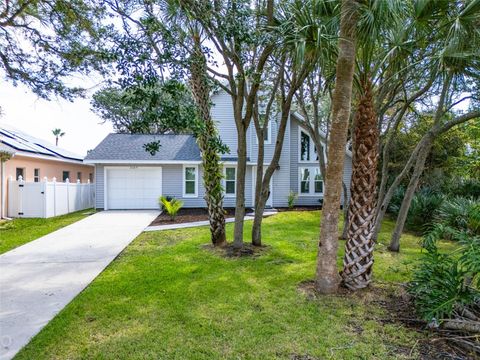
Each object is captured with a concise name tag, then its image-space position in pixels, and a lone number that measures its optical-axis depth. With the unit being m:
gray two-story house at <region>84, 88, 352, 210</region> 15.48
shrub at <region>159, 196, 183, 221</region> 12.39
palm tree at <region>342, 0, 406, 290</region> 4.59
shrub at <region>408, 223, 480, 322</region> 3.21
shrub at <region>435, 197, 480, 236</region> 8.17
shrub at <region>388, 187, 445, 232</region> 10.98
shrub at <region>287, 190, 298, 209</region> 16.16
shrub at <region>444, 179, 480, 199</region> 12.19
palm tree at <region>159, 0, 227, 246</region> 5.21
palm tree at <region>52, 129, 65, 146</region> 35.81
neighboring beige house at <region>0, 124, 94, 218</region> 12.34
